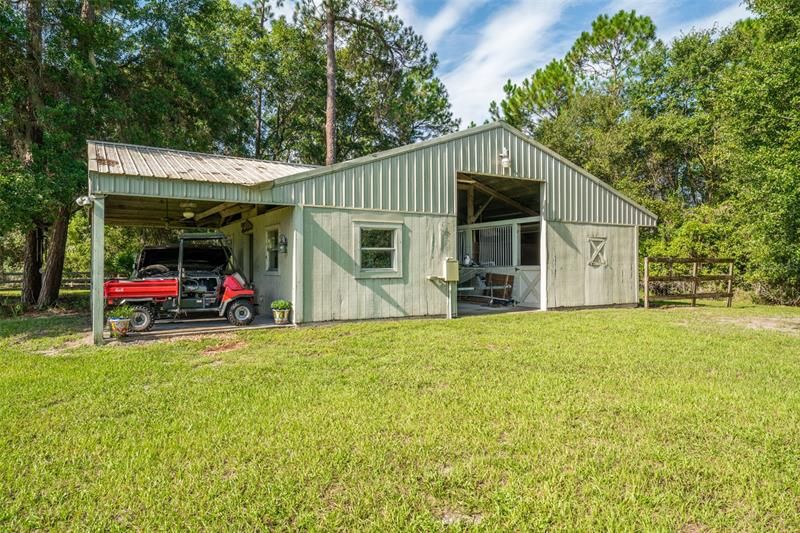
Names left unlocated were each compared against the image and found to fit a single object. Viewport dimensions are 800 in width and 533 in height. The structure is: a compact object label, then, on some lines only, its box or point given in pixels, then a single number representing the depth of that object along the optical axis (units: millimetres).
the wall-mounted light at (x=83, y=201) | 7516
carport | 6871
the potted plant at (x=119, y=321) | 7082
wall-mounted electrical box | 9742
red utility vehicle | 7848
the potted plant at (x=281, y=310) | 8484
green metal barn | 8062
